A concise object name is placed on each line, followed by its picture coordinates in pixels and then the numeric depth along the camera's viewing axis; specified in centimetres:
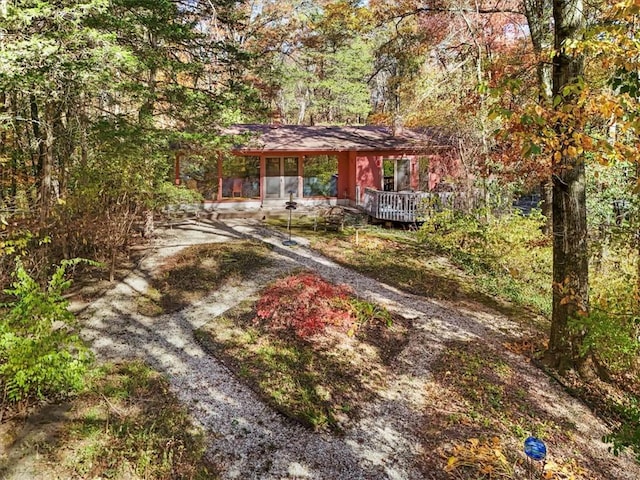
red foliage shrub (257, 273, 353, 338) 712
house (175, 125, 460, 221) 1700
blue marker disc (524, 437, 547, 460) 390
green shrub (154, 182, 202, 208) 1093
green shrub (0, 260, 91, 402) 399
